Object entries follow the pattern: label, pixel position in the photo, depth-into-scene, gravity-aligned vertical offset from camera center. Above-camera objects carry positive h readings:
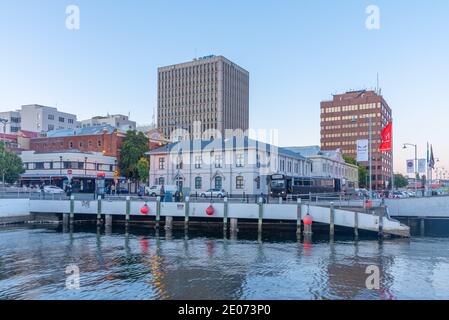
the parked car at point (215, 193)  59.21 -1.50
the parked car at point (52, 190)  66.39 -1.24
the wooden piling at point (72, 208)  47.41 -2.92
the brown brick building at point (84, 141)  90.25 +9.26
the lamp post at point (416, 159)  59.78 +3.47
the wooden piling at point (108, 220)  45.85 -4.15
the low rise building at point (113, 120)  141.00 +21.71
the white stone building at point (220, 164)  65.81 +3.01
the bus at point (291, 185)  56.34 -0.34
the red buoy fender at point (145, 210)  44.75 -2.95
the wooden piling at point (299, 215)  39.44 -3.09
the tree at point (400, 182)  171.12 +0.39
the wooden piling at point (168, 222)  44.09 -4.24
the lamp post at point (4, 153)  69.38 +4.94
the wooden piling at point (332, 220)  38.56 -3.44
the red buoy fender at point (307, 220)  38.75 -3.45
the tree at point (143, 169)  80.56 +2.57
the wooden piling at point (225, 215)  41.63 -3.29
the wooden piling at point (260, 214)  40.66 -3.07
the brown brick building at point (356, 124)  154.00 +22.34
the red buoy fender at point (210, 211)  42.56 -2.89
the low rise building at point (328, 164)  91.62 +4.54
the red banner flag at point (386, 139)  40.47 +4.28
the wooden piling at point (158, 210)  44.06 -2.90
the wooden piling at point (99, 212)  46.36 -3.29
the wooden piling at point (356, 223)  38.25 -3.68
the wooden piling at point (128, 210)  44.97 -2.98
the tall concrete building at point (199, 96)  166.50 +35.21
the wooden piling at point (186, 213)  42.86 -3.14
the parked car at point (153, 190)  64.00 -1.20
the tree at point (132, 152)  86.31 +6.31
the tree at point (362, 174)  135.25 +2.84
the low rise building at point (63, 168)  79.56 +2.77
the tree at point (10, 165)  71.62 +2.94
